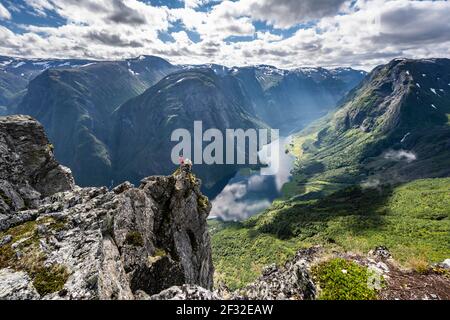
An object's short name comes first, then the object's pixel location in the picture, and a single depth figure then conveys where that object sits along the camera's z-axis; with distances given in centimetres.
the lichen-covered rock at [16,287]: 1664
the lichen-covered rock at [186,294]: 1711
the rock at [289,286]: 2094
